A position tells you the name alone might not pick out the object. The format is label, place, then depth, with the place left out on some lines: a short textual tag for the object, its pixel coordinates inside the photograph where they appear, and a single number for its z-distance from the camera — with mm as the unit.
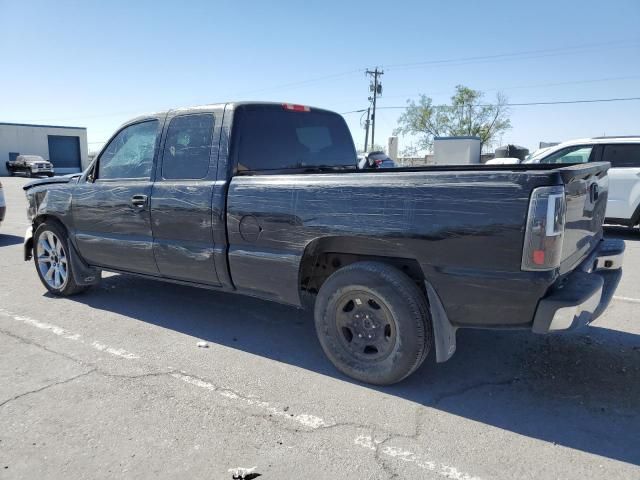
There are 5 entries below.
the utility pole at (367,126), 45312
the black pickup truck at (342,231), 2652
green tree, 57688
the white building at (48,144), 41344
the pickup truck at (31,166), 34875
